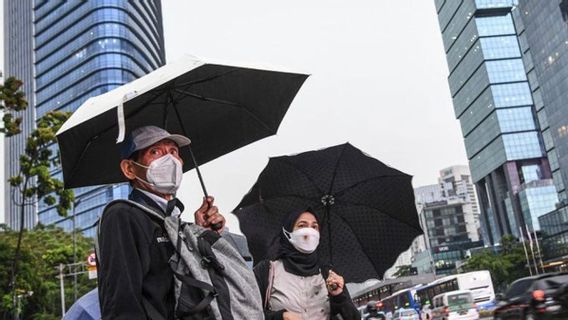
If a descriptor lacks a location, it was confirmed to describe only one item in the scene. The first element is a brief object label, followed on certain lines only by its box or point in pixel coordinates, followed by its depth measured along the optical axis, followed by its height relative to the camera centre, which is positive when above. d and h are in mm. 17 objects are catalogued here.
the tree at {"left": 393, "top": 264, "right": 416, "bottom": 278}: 131000 +3345
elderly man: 2045 +242
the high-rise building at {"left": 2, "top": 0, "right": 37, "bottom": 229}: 121900 +55653
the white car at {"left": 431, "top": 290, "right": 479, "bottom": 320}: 23984 -1038
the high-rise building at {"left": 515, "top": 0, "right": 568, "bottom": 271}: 80312 +23612
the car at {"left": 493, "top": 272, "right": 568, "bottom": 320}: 12469 -602
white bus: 29875 -281
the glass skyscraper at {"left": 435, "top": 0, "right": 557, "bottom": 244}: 105812 +28015
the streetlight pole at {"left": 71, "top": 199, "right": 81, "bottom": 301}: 36825 +4281
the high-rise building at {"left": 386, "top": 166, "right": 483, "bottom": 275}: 130000 +11106
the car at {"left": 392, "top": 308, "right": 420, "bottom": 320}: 29355 -1343
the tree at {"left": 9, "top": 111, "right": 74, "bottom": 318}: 19125 +5334
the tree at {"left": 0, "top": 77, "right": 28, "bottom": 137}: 15492 +5890
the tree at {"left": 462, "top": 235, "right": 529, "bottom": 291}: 75188 +1503
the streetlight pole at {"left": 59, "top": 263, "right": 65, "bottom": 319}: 33306 +3126
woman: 3611 +94
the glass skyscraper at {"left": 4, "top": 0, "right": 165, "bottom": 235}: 104562 +49211
